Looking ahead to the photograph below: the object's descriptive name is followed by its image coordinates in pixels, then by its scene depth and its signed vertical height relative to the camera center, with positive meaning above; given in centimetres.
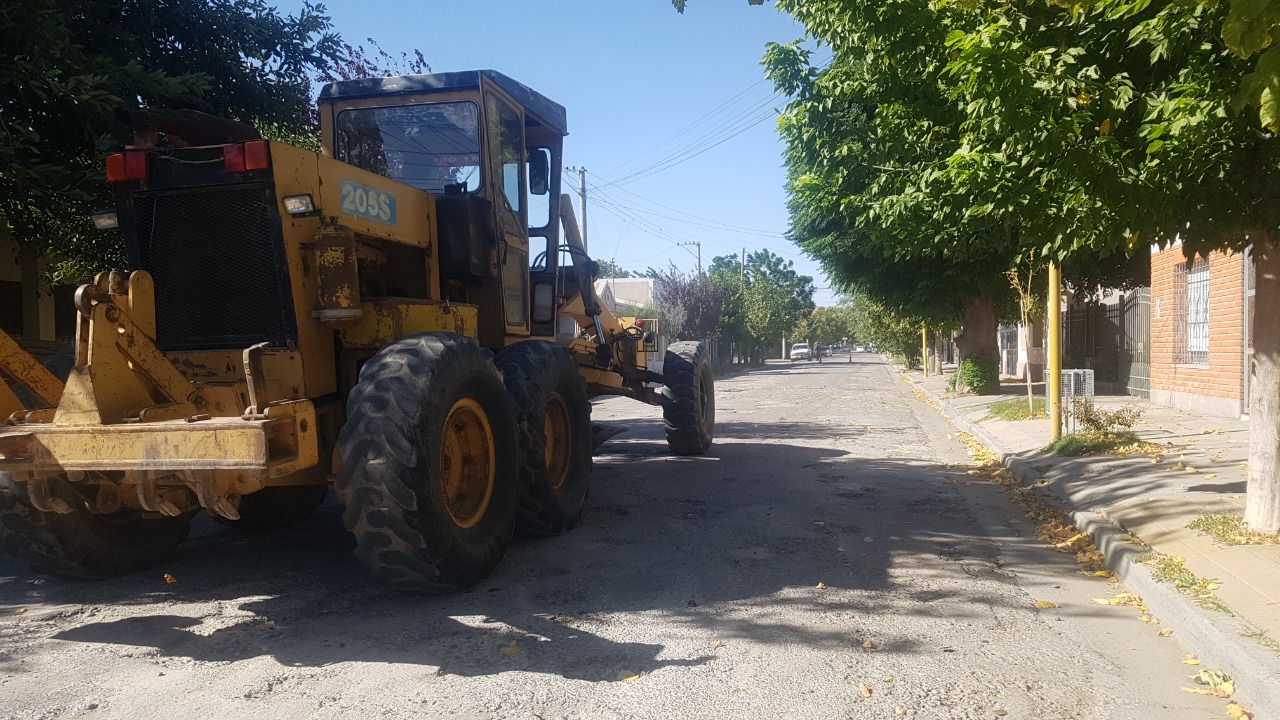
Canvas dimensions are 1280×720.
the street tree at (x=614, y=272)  8281 +661
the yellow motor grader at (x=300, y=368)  425 -13
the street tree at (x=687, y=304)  4600 +188
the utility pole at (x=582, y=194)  3216 +535
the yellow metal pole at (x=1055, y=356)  1057 -25
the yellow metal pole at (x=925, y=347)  3870 -44
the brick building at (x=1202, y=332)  1284 +2
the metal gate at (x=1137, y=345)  1808 -23
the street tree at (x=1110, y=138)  505 +116
